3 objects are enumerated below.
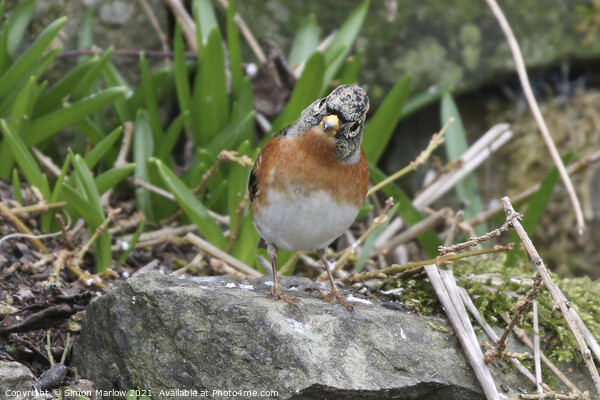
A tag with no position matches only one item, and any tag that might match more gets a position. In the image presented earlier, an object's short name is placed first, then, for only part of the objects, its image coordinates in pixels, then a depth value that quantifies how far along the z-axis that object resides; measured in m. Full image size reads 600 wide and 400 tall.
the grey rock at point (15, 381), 5.53
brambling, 6.20
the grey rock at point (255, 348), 5.82
